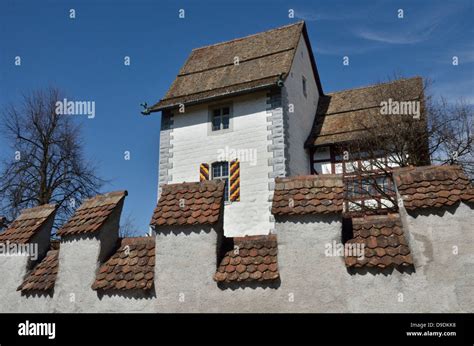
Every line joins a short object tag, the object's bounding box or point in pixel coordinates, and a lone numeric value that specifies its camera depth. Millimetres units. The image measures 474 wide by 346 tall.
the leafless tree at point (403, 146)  15156
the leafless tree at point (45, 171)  21062
